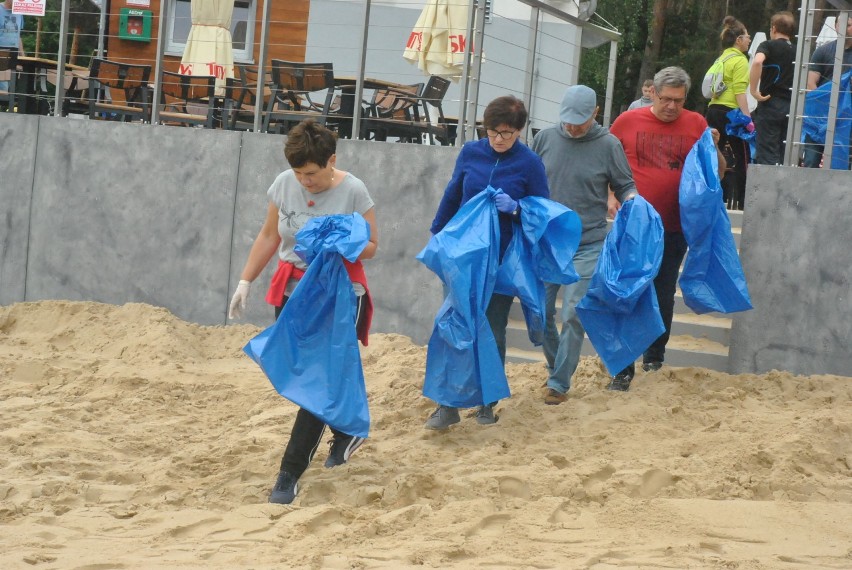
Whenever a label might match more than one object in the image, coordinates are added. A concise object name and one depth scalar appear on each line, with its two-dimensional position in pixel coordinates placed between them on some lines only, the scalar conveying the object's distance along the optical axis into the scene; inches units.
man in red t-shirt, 507.2
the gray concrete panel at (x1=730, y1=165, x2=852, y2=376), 527.2
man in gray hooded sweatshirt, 482.9
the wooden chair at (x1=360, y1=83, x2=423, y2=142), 693.3
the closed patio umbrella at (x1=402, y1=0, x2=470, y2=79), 724.7
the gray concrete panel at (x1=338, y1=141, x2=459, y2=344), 615.8
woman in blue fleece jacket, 437.7
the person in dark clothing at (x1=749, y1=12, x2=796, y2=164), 653.9
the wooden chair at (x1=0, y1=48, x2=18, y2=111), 754.2
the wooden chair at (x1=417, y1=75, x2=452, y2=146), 677.9
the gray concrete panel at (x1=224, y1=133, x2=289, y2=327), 661.9
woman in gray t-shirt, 376.2
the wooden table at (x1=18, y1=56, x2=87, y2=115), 770.2
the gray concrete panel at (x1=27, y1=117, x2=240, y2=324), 681.6
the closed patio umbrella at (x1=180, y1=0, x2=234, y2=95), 824.3
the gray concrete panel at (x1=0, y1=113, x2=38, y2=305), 724.7
